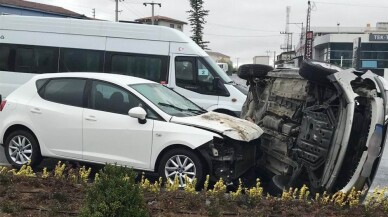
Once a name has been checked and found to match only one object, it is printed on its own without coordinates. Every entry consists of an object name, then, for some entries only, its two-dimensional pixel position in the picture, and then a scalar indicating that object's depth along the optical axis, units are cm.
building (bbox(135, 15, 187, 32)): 8688
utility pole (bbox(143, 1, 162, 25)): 5438
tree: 5372
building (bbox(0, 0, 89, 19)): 4054
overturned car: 539
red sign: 4580
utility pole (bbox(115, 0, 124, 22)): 5394
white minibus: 1156
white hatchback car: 637
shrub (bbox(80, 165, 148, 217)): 356
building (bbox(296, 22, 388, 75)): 5574
